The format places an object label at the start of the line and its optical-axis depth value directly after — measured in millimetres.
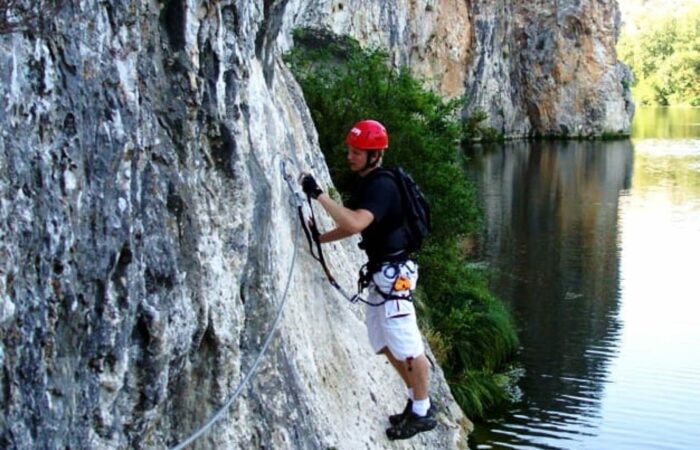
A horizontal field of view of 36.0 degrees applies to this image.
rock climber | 6828
